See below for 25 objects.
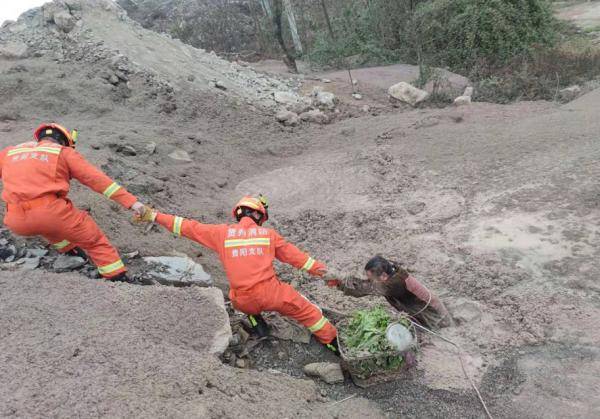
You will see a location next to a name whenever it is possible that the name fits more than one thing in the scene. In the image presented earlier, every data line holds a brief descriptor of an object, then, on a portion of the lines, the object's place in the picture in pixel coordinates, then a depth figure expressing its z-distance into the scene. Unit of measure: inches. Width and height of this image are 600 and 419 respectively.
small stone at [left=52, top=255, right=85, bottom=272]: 160.1
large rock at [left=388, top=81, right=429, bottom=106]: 414.3
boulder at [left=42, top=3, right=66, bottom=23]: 388.2
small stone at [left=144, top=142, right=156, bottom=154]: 290.4
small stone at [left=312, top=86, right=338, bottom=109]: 419.5
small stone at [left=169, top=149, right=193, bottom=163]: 300.5
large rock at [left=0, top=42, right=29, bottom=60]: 362.3
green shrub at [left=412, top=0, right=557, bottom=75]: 505.4
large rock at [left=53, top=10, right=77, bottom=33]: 382.9
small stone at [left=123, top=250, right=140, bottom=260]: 177.3
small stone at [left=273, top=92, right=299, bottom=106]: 414.6
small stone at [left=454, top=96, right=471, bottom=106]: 369.7
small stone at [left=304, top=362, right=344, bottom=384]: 139.8
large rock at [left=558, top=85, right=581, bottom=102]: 371.6
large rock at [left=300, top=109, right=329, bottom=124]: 388.2
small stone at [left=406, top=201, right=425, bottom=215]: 231.9
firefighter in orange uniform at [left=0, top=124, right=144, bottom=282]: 149.3
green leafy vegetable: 135.3
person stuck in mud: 144.9
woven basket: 135.0
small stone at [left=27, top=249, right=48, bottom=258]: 164.8
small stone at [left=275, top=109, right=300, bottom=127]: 380.8
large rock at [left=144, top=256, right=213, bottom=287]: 163.3
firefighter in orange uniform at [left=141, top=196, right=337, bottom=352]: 142.9
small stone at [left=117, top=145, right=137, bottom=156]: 280.1
